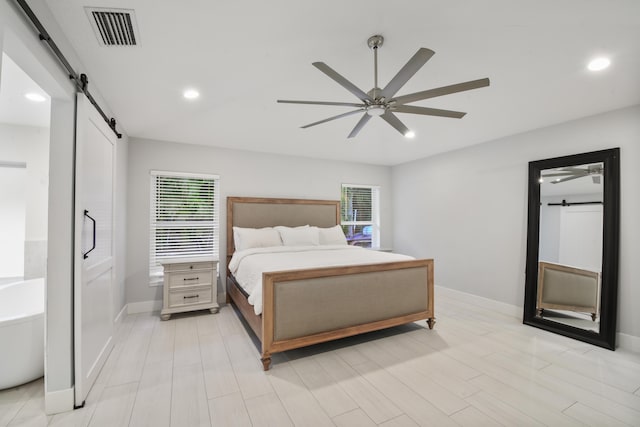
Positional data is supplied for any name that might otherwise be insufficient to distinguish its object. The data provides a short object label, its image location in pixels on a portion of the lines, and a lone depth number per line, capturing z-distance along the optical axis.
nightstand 3.51
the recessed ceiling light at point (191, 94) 2.51
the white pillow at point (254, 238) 4.04
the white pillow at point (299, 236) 4.32
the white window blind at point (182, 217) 3.99
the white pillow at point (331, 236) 4.72
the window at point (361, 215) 5.61
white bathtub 1.99
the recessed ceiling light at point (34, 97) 2.44
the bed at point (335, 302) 2.44
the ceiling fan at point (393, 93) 1.64
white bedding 2.76
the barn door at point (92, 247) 1.88
